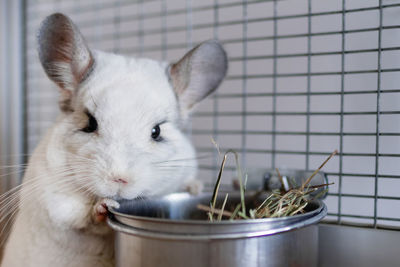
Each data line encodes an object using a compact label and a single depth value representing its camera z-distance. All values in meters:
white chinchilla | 0.42
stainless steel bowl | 0.37
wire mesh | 0.47
